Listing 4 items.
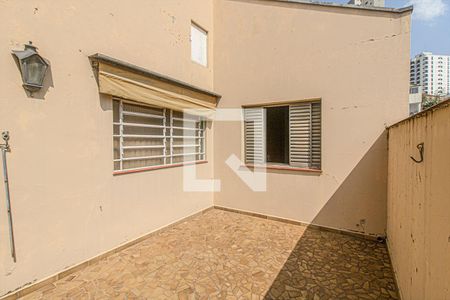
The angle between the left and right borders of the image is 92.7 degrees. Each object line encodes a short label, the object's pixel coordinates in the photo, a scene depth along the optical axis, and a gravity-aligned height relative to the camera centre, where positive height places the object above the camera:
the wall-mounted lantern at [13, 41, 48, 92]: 2.33 +0.87
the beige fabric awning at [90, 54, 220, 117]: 3.07 +0.99
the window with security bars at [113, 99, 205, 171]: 3.47 +0.15
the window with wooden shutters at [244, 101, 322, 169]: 4.48 +0.19
